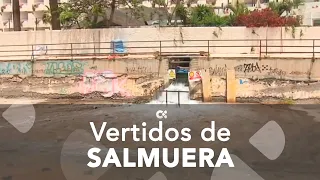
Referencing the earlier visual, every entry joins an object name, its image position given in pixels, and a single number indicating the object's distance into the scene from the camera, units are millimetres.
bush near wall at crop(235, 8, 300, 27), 27578
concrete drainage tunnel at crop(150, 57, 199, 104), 23614
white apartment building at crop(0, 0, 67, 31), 56866
